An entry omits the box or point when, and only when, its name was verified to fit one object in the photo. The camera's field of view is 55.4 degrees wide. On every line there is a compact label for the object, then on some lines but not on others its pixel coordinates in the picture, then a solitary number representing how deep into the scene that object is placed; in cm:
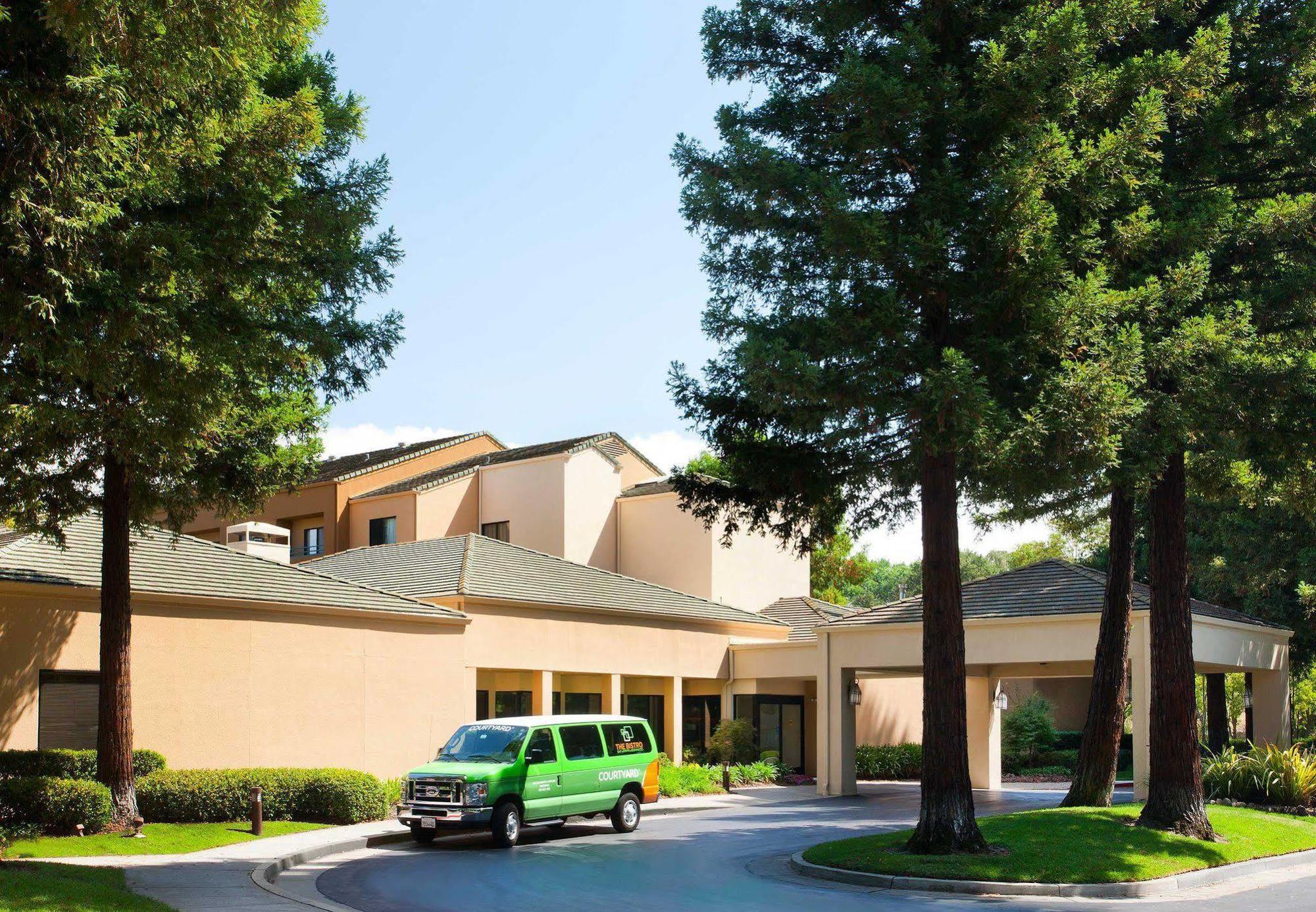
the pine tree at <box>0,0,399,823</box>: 1176
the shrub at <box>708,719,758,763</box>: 3641
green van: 2048
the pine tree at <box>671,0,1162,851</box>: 1595
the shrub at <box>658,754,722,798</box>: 3073
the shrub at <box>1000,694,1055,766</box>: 4522
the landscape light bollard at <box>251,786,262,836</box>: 2083
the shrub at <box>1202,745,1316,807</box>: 2486
